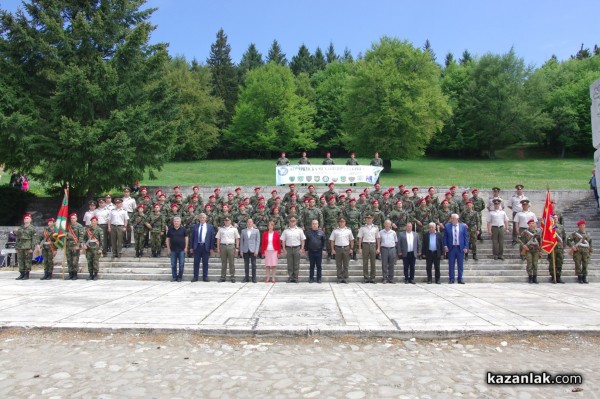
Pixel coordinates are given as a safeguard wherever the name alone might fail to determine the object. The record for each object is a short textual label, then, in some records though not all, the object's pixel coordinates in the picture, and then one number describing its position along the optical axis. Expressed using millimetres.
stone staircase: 11875
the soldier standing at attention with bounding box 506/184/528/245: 14656
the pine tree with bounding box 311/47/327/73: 75688
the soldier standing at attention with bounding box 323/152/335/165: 19266
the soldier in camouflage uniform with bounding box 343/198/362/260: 12992
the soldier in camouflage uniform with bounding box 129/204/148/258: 13070
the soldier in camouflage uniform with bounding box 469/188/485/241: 13891
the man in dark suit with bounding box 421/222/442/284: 11086
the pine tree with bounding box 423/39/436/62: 92712
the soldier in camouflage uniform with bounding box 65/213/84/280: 11539
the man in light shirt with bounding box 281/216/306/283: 11188
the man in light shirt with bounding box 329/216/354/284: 11234
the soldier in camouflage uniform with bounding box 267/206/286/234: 12852
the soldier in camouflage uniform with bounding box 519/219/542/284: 11320
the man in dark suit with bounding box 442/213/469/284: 11188
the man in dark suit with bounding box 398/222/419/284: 11172
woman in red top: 11320
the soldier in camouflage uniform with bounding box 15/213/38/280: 11555
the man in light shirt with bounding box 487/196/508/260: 12773
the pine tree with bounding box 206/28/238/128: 63031
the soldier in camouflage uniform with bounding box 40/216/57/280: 11656
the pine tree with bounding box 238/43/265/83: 75125
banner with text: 18641
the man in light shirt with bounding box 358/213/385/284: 11294
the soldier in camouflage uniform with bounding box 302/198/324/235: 12648
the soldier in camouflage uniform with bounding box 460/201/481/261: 13047
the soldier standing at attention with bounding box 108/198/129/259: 12962
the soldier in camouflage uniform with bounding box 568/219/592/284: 11352
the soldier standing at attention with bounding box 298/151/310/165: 19148
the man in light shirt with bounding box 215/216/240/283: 11289
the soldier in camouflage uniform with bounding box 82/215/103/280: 11500
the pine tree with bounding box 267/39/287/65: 78250
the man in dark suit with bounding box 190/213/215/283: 11391
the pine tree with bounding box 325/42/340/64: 81506
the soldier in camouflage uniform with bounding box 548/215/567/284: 11552
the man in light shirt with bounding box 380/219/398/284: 11219
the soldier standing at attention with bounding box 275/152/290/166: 18875
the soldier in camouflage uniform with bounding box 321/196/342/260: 13031
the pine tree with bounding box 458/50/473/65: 82606
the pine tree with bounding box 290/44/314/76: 76250
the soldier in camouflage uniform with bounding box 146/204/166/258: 13004
